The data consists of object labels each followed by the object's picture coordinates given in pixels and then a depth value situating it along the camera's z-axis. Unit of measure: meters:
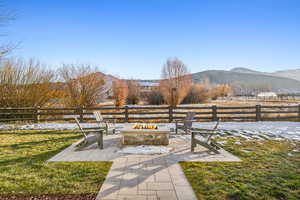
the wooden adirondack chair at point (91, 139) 4.59
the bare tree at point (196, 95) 28.36
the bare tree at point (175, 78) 23.86
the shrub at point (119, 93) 17.13
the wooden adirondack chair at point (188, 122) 5.99
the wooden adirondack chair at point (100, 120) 6.07
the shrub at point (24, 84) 10.77
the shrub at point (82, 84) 12.74
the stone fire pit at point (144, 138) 5.10
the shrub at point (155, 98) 26.20
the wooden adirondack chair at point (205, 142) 4.29
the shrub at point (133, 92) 24.31
